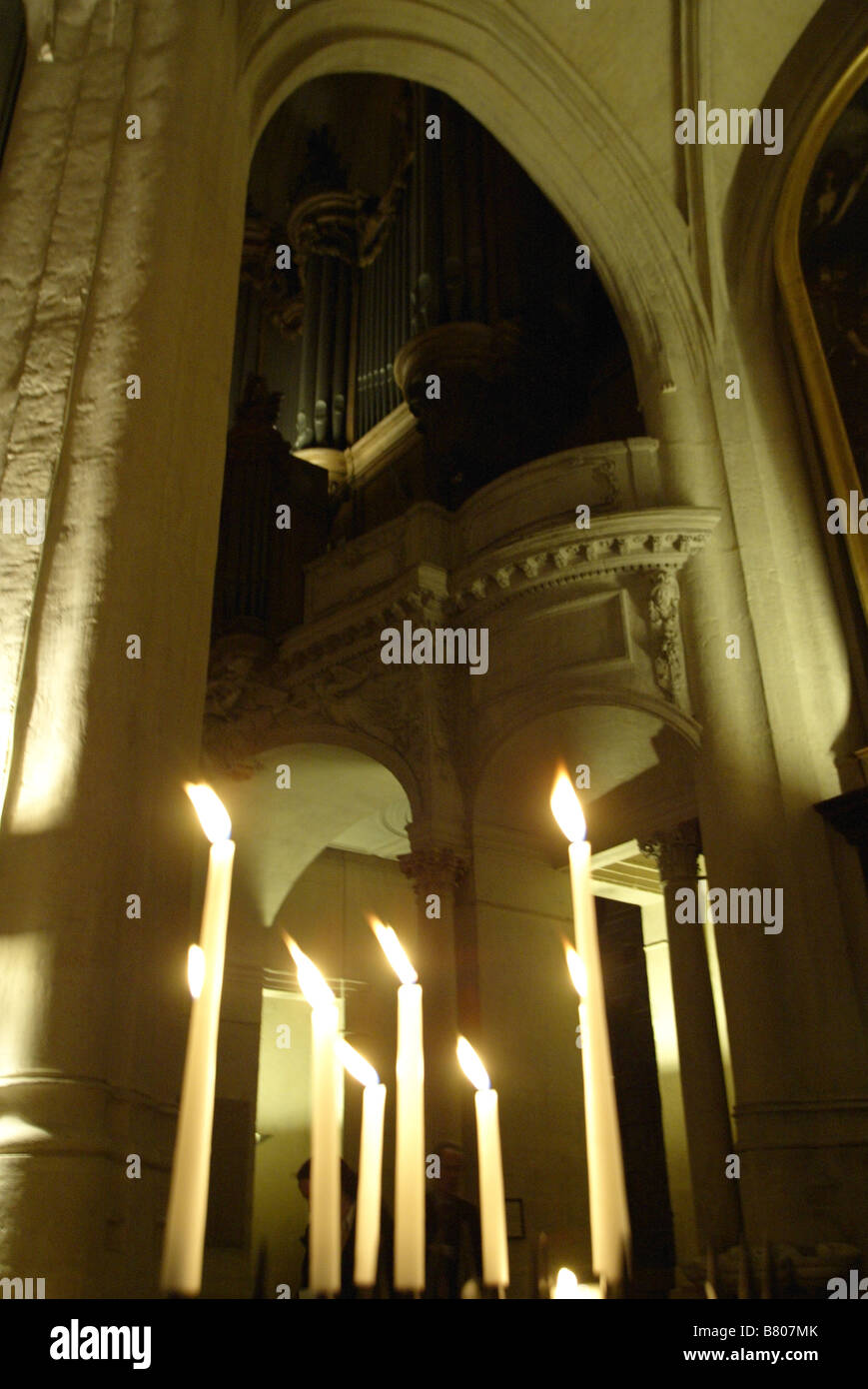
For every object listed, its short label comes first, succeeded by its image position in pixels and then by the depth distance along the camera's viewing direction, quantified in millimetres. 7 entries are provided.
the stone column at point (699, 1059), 7297
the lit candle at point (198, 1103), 863
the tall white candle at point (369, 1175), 1005
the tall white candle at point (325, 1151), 926
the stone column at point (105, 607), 2252
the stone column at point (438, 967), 7648
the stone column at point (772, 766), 6129
